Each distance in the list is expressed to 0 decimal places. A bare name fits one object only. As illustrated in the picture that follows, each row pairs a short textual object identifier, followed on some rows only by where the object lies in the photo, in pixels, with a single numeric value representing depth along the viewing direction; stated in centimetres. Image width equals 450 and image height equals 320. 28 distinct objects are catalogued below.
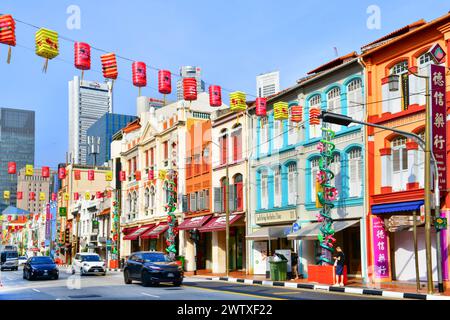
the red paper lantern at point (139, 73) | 2245
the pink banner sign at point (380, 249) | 2767
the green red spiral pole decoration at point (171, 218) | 4397
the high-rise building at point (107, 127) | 15850
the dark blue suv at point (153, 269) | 2553
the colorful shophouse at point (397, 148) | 2597
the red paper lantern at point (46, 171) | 4953
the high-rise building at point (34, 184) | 16438
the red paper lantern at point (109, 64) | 2094
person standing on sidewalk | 2542
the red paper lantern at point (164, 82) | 2372
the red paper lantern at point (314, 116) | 3132
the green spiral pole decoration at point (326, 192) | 2828
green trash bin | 2988
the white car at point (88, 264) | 3769
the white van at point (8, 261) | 5569
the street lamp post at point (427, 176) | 2086
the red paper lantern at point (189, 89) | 2545
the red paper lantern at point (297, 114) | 3253
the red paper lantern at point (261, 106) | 3397
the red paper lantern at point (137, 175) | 5608
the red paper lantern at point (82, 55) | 1983
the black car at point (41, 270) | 3266
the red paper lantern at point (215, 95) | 2948
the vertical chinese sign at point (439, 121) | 2402
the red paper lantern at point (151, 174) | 5289
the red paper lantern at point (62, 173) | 5866
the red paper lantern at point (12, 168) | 4223
